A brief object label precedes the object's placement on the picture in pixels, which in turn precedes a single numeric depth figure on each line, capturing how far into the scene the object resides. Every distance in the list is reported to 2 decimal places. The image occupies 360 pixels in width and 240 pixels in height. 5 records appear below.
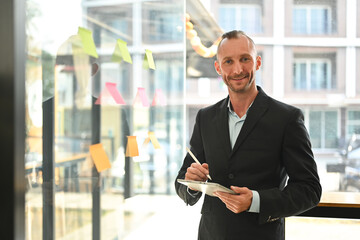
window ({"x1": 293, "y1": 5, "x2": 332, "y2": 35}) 3.07
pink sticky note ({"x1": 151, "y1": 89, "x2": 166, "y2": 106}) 2.67
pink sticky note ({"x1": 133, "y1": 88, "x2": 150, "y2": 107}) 2.17
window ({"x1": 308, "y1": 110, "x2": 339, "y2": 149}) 3.11
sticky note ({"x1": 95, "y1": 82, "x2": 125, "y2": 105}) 1.59
